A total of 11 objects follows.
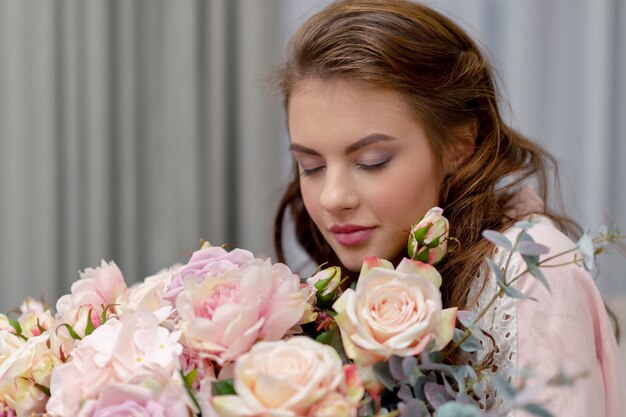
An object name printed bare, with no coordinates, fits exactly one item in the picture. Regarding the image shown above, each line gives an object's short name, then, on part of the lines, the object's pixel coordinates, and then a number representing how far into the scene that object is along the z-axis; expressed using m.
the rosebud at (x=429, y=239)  0.81
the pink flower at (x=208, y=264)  0.80
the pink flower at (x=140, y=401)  0.65
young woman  0.89
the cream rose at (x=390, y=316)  0.68
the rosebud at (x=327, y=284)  0.83
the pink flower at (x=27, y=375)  0.79
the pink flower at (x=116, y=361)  0.69
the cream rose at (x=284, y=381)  0.60
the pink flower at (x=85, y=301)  0.82
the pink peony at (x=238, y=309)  0.69
